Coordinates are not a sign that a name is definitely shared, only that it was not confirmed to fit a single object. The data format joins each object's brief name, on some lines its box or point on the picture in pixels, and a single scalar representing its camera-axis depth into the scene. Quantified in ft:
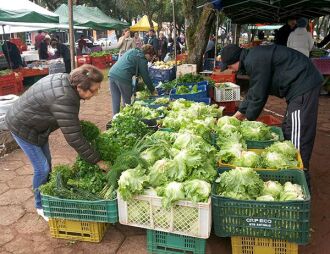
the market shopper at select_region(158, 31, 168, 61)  64.15
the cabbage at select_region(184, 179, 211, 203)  9.29
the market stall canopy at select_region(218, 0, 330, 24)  25.05
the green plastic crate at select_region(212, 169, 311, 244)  8.85
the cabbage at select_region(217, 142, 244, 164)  11.35
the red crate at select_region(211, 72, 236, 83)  28.17
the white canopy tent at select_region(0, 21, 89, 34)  55.54
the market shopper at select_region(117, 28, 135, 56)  44.57
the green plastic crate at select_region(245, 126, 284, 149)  12.77
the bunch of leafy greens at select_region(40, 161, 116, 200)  10.64
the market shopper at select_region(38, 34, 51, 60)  54.19
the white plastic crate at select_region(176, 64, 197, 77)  28.45
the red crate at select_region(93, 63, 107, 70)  61.70
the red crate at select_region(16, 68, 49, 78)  41.30
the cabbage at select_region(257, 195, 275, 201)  9.49
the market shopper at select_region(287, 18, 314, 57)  28.84
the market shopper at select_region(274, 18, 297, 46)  32.61
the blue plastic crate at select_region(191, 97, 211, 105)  20.09
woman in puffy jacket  10.32
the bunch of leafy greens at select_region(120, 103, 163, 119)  16.90
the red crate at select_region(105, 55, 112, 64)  63.73
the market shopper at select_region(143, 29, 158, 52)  64.26
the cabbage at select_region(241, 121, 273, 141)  13.20
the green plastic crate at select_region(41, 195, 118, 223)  10.41
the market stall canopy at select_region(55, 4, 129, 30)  57.11
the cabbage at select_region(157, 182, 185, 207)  9.32
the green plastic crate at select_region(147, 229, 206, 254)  10.13
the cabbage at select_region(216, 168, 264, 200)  9.62
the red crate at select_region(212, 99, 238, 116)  23.56
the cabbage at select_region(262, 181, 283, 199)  9.82
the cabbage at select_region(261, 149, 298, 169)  10.78
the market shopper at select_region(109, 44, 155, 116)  20.48
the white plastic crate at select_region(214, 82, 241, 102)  22.86
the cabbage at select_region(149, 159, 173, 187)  10.11
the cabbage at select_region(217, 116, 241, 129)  14.37
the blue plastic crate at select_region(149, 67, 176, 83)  30.07
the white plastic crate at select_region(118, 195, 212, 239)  9.43
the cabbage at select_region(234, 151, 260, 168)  10.91
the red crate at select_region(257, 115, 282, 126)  18.07
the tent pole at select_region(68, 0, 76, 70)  19.17
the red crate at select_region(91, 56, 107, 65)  61.21
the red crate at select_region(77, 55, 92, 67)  57.36
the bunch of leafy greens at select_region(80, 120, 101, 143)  12.34
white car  134.36
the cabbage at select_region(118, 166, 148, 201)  9.66
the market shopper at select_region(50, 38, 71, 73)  47.06
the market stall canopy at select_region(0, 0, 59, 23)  26.20
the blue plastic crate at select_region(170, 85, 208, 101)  20.44
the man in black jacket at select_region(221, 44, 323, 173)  12.61
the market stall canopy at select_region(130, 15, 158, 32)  92.17
